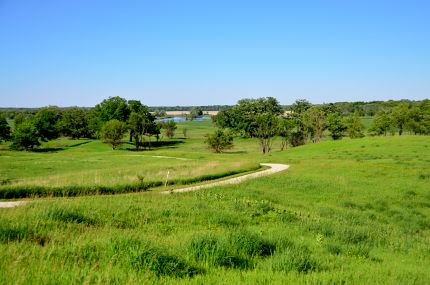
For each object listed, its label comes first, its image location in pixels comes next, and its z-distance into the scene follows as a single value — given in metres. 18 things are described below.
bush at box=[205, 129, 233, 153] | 91.31
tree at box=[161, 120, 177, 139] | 130.50
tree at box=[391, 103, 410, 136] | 105.94
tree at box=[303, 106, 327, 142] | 100.44
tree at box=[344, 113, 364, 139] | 102.62
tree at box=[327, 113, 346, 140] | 103.06
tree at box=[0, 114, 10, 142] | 94.44
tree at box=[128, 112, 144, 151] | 102.25
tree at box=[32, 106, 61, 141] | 97.81
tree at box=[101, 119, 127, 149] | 92.94
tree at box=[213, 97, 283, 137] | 116.62
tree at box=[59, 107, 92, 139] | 122.94
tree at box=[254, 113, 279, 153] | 95.69
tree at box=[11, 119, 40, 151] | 89.00
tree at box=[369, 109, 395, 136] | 107.56
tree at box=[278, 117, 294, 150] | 97.03
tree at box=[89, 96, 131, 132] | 108.12
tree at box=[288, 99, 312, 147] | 104.97
